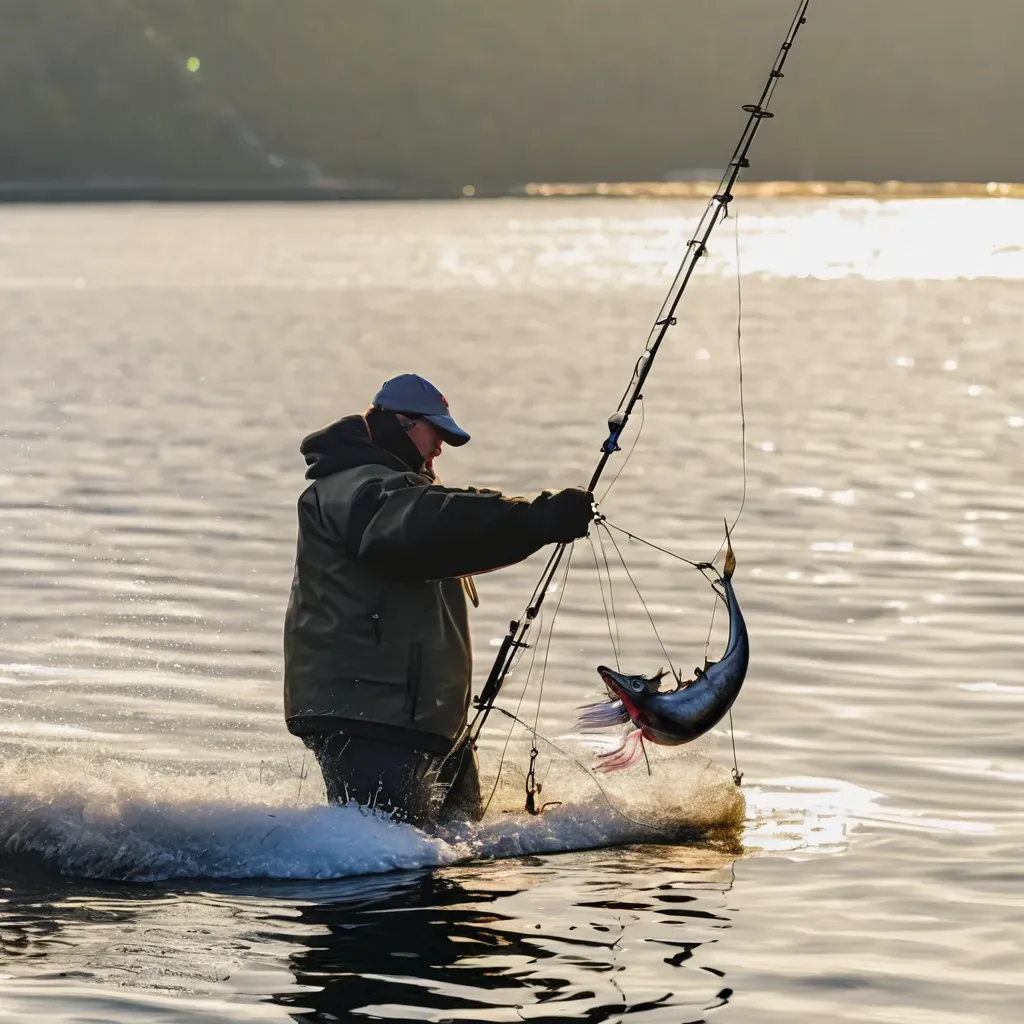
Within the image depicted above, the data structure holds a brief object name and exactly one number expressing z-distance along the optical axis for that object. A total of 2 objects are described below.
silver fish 15.88
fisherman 15.53
